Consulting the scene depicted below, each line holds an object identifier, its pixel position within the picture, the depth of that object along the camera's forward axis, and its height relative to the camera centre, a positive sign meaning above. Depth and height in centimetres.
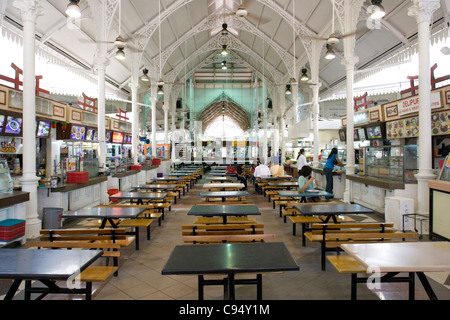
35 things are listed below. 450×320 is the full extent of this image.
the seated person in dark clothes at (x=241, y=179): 1054 -68
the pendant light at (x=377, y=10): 579 +282
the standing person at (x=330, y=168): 934 -27
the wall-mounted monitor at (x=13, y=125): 884 +102
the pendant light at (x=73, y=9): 577 +282
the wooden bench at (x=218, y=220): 543 -110
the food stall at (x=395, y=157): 673 +6
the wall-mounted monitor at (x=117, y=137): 1734 +128
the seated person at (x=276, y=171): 1172 -45
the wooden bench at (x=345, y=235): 389 -100
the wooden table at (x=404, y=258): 242 -84
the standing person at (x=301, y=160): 1360 -4
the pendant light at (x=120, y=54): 809 +278
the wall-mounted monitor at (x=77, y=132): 1262 +115
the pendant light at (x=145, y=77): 1181 +318
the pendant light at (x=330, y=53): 792 +273
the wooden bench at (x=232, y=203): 626 -89
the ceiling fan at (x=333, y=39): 703 +275
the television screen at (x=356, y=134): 1374 +112
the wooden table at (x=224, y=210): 474 -82
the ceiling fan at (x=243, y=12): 780 +374
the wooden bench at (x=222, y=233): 383 -99
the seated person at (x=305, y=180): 674 -47
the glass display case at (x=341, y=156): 1351 +14
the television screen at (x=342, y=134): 1476 +119
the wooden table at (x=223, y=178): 1030 -66
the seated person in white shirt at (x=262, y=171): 1132 -44
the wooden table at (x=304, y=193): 640 -73
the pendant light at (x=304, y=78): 1103 +292
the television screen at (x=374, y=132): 1193 +106
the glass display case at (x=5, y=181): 546 -38
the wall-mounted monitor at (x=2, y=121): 858 +108
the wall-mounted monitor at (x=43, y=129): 1057 +107
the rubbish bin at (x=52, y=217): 623 -117
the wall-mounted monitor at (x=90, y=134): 1404 +117
